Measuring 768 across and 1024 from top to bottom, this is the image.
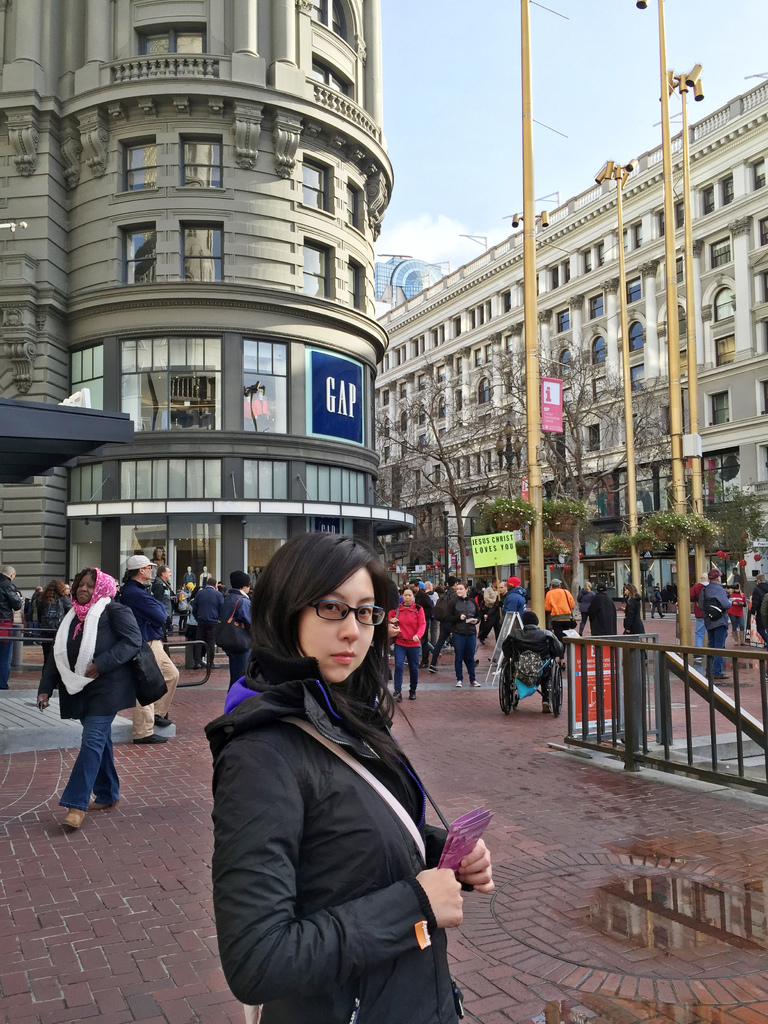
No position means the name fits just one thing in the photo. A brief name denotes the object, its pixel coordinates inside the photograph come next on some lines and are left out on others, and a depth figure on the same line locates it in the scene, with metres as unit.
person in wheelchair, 11.99
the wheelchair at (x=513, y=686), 12.27
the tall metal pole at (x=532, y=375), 13.24
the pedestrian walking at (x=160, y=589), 16.72
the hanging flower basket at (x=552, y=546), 16.23
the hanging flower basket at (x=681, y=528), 16.14
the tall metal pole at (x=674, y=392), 15.67
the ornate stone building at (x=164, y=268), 27.91
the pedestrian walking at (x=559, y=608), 17.17
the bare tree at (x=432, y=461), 37.25
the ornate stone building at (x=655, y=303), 47.75
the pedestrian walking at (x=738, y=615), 23.78
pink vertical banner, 13.94
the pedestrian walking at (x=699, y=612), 18.25
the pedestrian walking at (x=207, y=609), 16.88
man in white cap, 8.78
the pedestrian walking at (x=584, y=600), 24.89
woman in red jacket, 14.28
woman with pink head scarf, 6.45
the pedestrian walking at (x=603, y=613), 18.11
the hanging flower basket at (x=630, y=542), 18.52
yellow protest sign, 16.84
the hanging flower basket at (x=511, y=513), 13.59
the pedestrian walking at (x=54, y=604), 15.84
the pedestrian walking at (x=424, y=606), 19.70
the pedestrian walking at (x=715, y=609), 16.31
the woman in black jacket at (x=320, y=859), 1.56
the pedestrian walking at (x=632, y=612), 19.97
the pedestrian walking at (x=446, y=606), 16.64
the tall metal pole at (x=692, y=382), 18.06
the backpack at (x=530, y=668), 12.08
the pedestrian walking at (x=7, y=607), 13.86
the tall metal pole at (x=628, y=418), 28.17
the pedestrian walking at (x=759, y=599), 18.19
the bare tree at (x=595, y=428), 33.44
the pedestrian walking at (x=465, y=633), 15.62
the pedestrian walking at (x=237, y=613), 11.72
